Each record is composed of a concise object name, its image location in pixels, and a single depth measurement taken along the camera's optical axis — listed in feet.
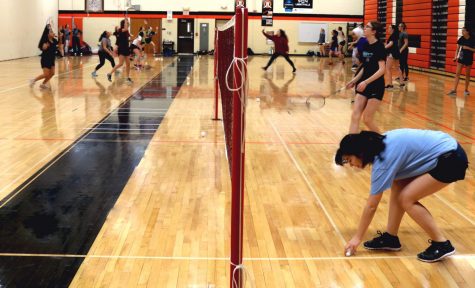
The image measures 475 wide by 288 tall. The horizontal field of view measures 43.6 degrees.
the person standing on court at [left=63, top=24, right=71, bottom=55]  117.60
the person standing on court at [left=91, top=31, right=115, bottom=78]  64.69
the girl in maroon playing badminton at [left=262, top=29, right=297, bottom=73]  83.61
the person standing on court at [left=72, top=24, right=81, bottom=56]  120.06
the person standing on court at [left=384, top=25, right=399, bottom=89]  59.62
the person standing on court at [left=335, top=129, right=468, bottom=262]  13.80
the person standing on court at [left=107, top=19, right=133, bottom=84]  61.00
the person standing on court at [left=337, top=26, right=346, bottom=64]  120.63
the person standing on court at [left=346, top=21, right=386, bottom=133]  26.37
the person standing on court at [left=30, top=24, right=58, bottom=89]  51.37
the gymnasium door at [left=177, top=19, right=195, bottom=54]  136.05
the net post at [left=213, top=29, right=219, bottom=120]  37.29
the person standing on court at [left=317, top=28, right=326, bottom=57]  131.13
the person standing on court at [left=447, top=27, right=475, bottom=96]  51.26
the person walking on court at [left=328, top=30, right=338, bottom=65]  118.73
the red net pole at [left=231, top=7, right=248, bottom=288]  11.90
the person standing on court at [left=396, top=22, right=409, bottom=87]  65.87
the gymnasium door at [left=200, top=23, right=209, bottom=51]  135.95
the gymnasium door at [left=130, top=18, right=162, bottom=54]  134.92
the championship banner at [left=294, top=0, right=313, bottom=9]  125.49
